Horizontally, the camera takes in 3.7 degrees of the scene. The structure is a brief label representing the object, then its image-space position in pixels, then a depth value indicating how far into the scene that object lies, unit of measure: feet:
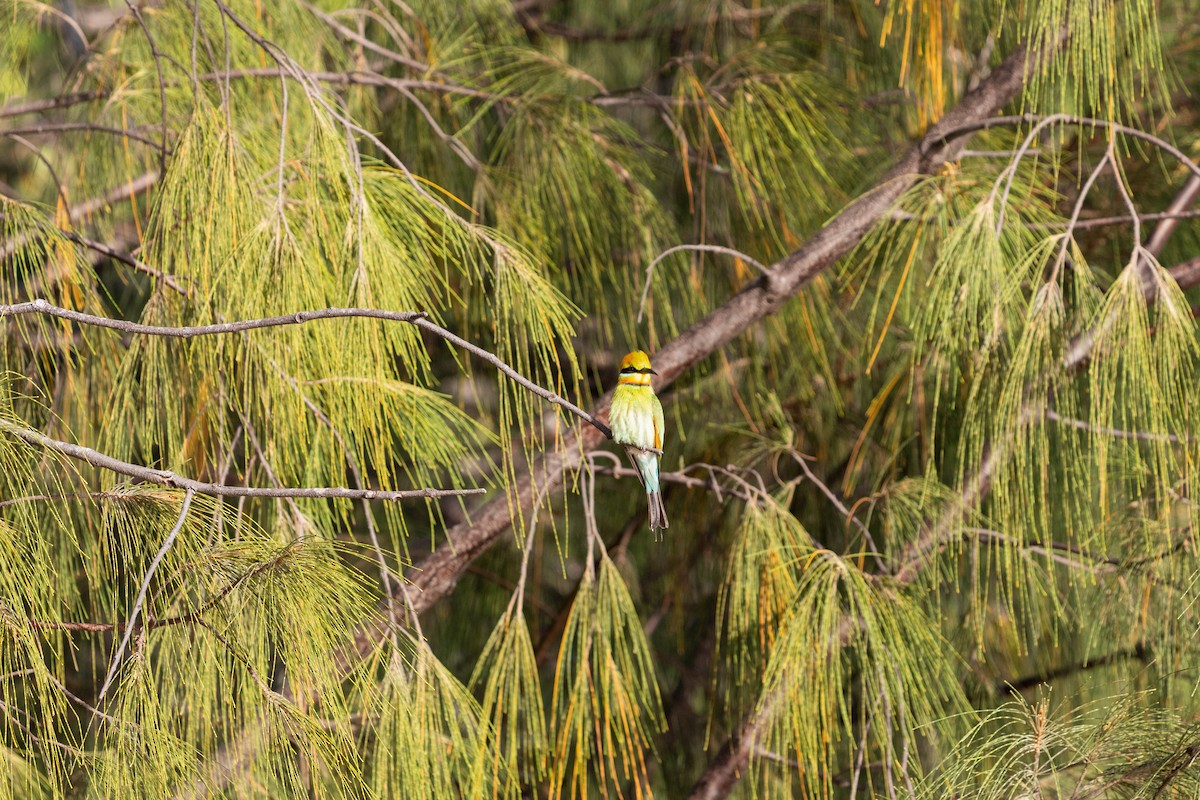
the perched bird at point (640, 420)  59.43
